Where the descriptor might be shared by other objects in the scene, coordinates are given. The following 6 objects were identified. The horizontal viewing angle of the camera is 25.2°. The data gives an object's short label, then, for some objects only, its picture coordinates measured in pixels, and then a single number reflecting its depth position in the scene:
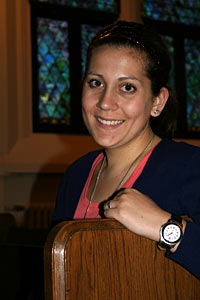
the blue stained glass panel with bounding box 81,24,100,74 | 5.06
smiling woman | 1.13
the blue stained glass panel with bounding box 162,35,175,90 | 5.55
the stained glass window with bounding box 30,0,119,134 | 4.79
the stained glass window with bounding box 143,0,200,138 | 5.47
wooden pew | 0.97
